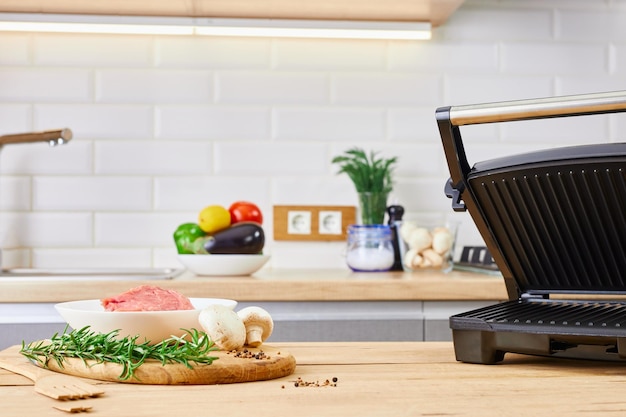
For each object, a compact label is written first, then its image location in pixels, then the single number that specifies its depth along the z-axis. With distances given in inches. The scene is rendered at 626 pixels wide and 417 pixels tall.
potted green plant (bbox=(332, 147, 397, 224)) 99.7
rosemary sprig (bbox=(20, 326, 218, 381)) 34.9
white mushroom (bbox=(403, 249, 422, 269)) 94.5
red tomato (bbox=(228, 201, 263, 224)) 96.0
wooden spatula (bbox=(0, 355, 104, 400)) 31.2
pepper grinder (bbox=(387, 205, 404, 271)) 98.9
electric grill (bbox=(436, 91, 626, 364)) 38.3
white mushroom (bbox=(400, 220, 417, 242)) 96.3
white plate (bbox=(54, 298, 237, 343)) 38.8
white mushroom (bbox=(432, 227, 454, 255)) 94.0
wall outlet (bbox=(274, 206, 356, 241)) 104.4
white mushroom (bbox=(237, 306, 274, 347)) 41.1
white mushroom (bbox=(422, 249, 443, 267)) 94.3
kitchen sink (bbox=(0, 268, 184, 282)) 95.0
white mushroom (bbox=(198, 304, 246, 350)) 38.2
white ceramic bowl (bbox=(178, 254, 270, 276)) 87.2
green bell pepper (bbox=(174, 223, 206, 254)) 93.7
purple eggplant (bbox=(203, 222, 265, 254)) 91.0
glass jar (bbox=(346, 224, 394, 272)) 94.6
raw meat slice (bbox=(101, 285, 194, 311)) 40.3
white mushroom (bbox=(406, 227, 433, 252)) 94.0
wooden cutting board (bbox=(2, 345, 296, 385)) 34.5
